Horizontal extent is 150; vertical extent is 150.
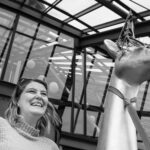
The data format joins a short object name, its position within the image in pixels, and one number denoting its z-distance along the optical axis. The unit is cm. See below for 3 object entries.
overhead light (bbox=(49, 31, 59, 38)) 1095
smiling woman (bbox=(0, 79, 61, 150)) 130
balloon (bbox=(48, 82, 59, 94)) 1032
